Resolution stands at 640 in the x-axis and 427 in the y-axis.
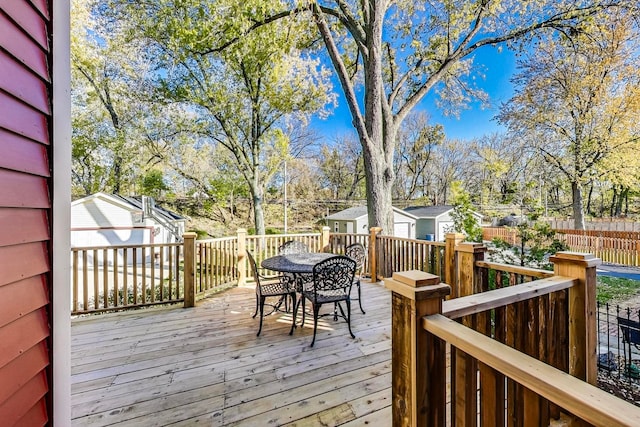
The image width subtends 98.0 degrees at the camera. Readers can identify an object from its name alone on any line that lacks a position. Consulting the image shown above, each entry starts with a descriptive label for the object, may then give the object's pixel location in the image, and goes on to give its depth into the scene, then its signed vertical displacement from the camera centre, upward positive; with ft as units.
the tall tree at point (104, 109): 35.60 +15.60
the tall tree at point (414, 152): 70.08 +15.21
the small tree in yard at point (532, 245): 13.78 -1.94
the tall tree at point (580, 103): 28.91 +12.19
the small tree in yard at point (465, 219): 20.75 -0.79
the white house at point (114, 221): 31.04 -0.96
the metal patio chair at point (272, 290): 10.52 -3.14
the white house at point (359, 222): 47.32 -2.20
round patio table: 9.98 -2.04
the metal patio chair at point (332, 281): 9.58 -2.52
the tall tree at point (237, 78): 20.70 +14.44
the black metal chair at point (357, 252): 14.15 -2.20
